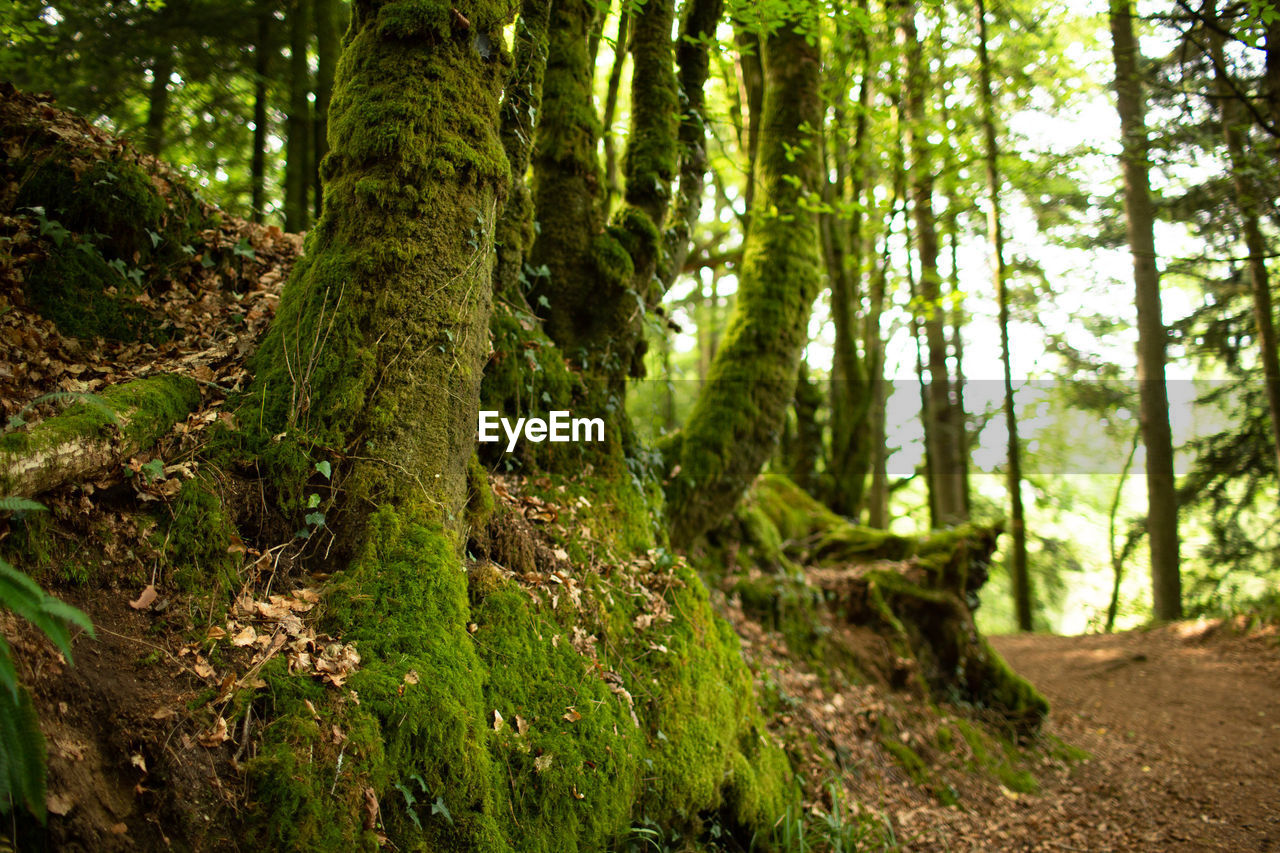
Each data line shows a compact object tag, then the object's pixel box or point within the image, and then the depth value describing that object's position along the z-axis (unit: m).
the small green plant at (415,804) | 2.62
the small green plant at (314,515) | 3.12
